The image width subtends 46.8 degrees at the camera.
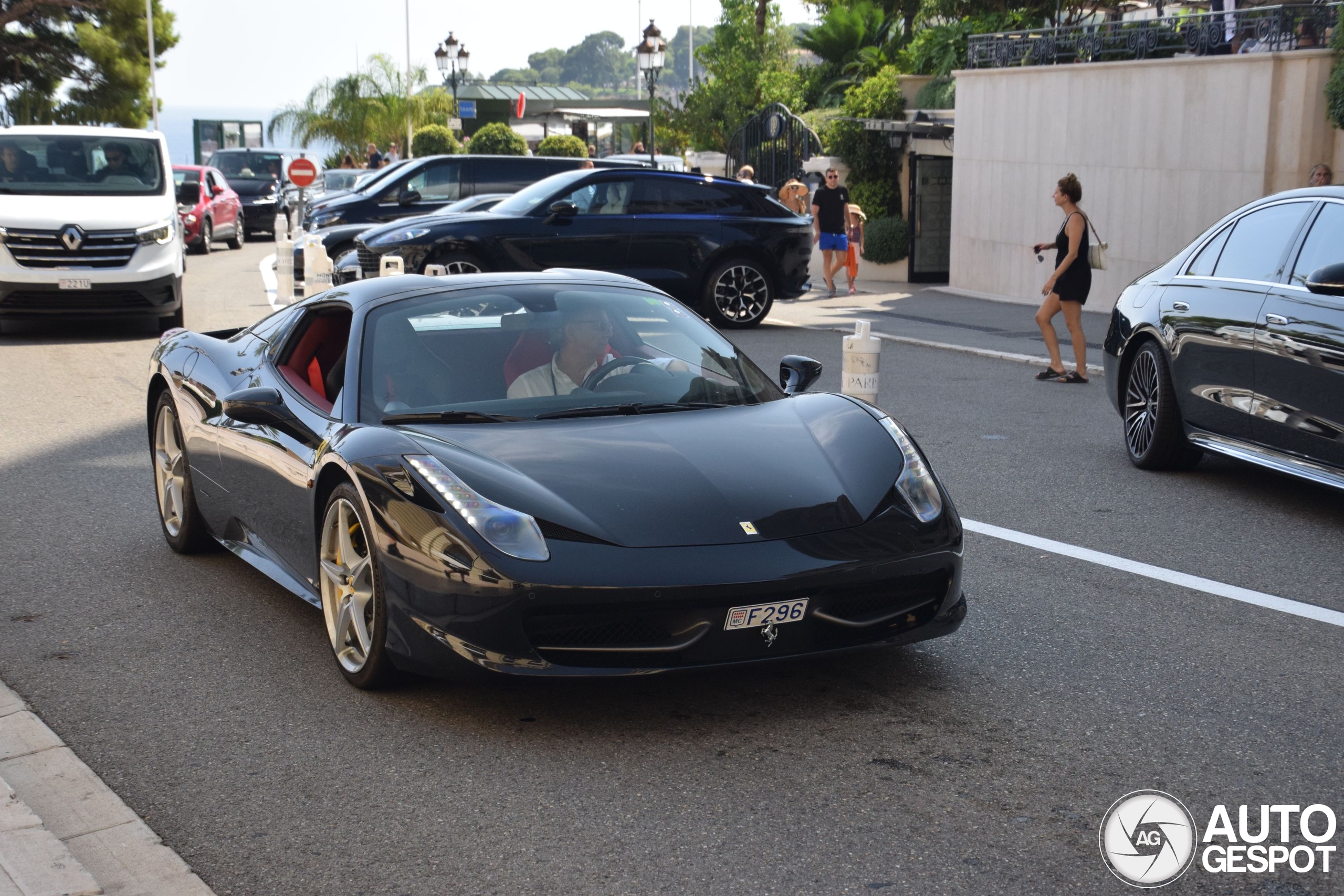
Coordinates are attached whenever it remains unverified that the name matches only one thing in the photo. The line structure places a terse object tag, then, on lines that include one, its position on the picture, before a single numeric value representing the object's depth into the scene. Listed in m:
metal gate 27.72
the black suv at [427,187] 22.64
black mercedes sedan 7.48
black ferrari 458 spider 4.45
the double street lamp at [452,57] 49.16
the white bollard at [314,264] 17.78
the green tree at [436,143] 54.41
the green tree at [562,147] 50.47
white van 15.22
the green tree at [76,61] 57.16
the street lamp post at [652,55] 35.97
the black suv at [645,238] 16.91
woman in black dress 13.12
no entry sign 31.80
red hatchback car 29.70
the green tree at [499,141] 46.06
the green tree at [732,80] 42.81
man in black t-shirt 22.03
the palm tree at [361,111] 61.81
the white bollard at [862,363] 9.03
